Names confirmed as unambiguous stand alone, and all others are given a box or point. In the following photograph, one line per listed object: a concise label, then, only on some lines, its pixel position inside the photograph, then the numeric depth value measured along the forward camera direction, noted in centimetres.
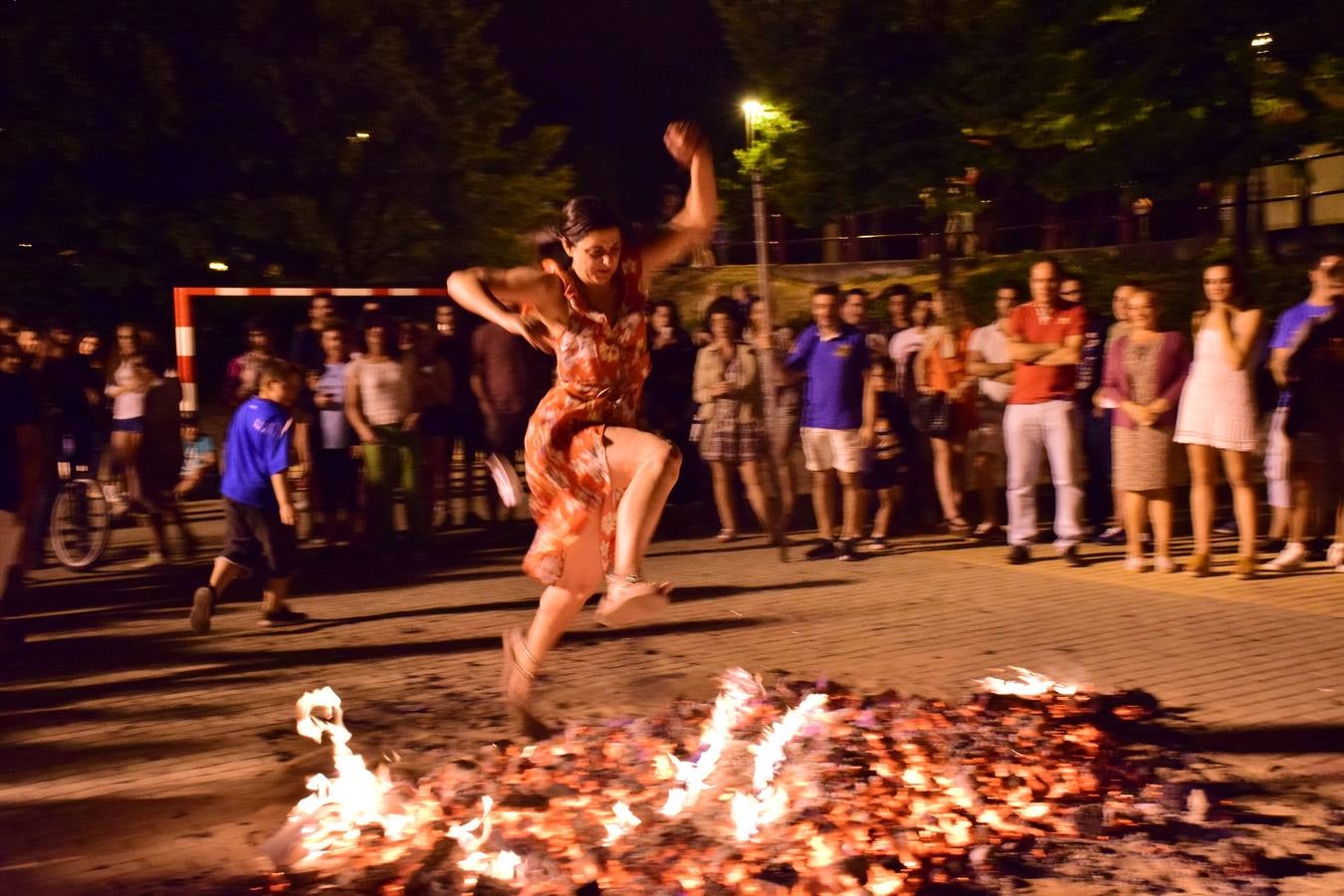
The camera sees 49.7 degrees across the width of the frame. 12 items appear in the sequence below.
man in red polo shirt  916
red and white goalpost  1477
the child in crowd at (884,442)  1005
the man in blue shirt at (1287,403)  862
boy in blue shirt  798
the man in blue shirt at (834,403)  988
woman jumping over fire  498
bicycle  1079
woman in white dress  853
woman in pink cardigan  891
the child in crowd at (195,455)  1266
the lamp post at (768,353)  988
